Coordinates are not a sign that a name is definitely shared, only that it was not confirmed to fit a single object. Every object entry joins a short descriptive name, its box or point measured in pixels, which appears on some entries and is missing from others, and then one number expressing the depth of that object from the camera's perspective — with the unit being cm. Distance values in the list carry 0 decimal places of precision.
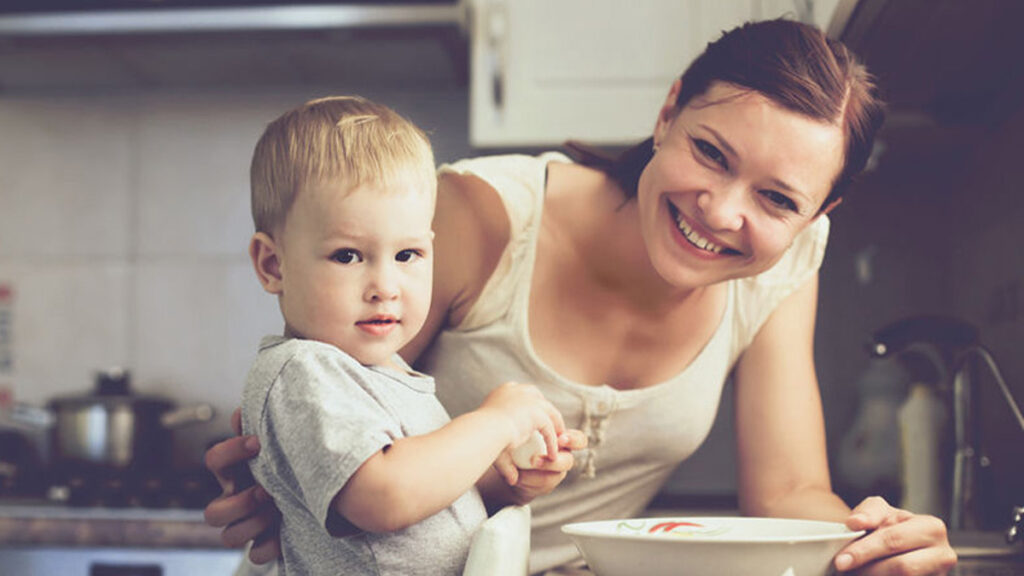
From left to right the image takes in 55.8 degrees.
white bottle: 148
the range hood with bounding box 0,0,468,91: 178
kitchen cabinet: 175
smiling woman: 89
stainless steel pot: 187
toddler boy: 66
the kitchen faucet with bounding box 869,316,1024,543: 134
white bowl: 61
